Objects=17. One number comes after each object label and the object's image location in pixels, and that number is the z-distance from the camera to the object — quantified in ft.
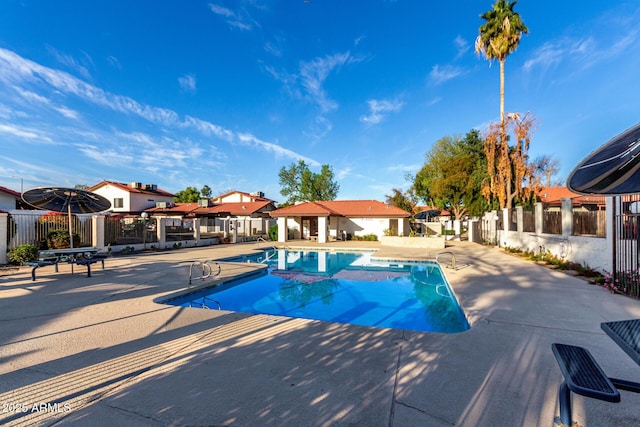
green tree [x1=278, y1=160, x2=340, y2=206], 166.71
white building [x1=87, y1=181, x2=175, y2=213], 114.93
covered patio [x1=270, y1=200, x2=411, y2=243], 84.02
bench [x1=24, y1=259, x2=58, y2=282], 28.99
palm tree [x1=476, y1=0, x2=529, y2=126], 67.41
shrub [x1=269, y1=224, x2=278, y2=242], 89.45
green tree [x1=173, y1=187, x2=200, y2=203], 190.60
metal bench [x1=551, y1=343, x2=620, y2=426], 6.21
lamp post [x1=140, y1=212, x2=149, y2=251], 60.81
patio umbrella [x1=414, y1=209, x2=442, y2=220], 81.25
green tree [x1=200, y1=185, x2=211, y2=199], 223.30
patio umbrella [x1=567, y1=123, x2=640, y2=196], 8.87
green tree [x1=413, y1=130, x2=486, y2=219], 90.48
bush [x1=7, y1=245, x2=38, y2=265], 37.99
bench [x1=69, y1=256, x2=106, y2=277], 30.45
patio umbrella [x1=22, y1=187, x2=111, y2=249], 34.17
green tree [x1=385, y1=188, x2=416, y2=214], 128.74
